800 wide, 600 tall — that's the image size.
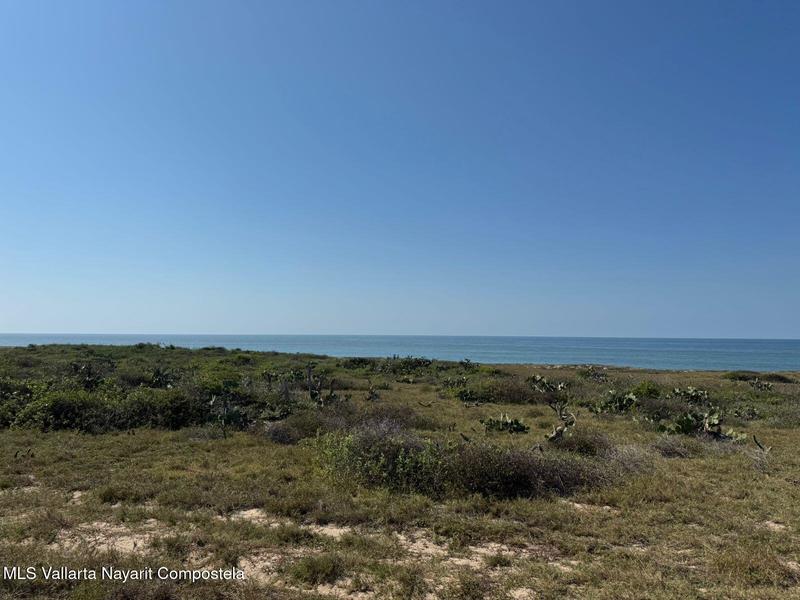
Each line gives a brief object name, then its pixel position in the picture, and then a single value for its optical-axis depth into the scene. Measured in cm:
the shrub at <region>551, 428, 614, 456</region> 1095
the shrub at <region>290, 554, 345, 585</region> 515
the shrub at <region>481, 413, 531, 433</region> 1393
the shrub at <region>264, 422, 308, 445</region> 1250
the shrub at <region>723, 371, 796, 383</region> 3747
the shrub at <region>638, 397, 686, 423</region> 1662
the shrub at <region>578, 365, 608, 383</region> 2942
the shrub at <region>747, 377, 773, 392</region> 2548
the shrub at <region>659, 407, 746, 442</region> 1272
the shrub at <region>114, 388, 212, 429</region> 1398
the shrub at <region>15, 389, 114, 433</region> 1325
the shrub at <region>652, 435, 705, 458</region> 1112
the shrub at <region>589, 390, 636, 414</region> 1792
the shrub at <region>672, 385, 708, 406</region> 2003
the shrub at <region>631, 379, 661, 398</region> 2071
